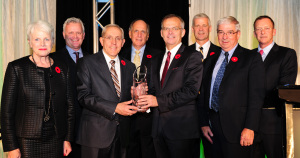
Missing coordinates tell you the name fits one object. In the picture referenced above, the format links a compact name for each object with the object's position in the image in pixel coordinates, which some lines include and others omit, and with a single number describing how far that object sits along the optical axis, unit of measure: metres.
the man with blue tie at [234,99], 2.51
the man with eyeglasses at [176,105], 2.60
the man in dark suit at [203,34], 3.71
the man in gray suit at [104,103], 2.54
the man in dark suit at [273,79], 2.81
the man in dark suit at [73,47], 3.33
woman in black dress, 2.29
